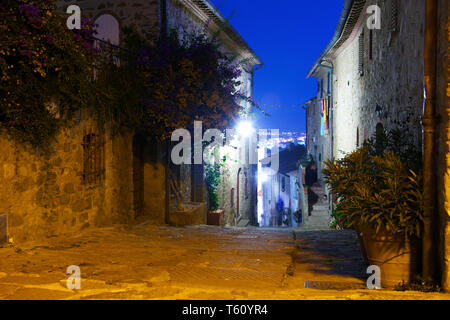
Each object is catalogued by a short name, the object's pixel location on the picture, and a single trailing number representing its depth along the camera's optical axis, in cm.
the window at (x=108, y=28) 1095
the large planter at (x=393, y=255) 373
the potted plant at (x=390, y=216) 367
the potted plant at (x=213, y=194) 1345
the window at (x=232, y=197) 1747
